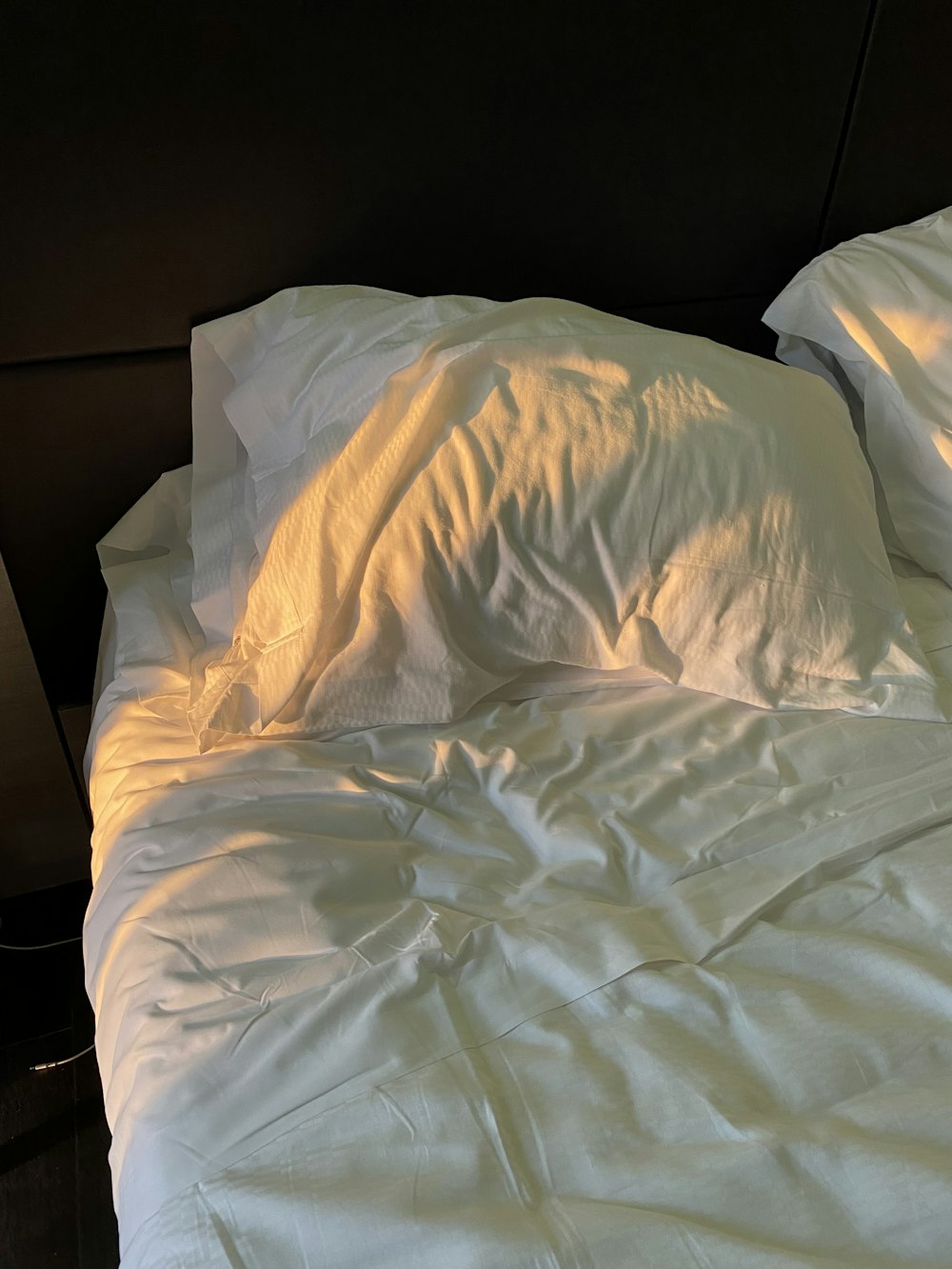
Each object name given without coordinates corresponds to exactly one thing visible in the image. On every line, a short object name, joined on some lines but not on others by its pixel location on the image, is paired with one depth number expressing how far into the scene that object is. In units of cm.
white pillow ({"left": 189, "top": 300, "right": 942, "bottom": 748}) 85
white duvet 58
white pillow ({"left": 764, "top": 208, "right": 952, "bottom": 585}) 107
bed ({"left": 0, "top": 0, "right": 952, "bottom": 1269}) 62
